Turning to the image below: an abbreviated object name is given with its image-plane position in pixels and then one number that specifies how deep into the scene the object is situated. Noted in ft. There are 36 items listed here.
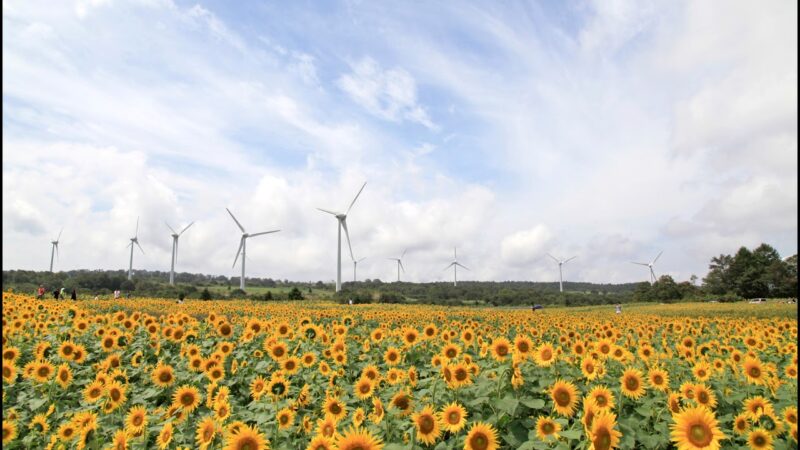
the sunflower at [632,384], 19.93
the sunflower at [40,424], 21.88
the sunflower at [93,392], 24.00
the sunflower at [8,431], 19.43
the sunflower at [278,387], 21.22
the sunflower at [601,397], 17.01
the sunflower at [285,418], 19.10
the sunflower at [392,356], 27.55
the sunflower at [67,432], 20.06
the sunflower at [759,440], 16.94
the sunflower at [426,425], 16.48
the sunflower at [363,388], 21.59
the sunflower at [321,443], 14.49
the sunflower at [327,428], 15.83
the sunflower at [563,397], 17.83
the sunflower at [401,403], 18.47
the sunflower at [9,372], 25.79
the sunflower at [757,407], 18.58
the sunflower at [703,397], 19.02
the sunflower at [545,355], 21.91
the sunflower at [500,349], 21.77
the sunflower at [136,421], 19.24
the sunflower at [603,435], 13.75
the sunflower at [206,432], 16.94
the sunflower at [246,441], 15.42
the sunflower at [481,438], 15.53
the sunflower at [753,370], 23.29
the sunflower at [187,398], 21.56
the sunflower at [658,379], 21.77
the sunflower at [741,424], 18.49
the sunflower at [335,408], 19.53
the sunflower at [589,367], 22.33
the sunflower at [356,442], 13.69
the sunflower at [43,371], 27.02
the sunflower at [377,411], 18.24
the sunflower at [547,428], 16.35
